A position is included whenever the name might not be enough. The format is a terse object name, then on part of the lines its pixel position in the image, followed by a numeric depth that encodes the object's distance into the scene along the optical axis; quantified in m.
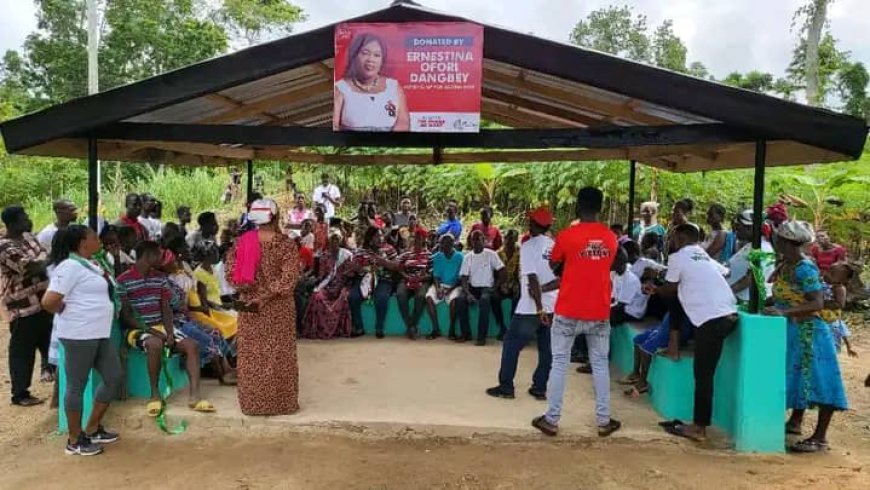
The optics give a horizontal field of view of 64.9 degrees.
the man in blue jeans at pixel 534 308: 5.47
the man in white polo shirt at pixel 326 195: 13.18
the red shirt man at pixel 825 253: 9.19
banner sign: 4.95
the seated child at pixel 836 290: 4.92
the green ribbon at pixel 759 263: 4.81
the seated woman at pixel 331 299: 8.08
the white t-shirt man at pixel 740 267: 5.98
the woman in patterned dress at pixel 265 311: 5.09
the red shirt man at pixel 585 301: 4.74
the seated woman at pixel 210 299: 6.02
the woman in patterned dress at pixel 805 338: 4.78
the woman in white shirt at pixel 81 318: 4.42
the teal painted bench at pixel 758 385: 4.71
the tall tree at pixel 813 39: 18.23
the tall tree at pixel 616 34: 29.86
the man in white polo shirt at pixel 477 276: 8.01
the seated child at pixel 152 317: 5.21
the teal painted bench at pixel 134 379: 5.06
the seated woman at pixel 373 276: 8.29
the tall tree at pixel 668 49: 27.98
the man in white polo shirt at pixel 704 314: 4.74
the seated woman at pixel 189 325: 5.66
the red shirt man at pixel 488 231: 9.31
